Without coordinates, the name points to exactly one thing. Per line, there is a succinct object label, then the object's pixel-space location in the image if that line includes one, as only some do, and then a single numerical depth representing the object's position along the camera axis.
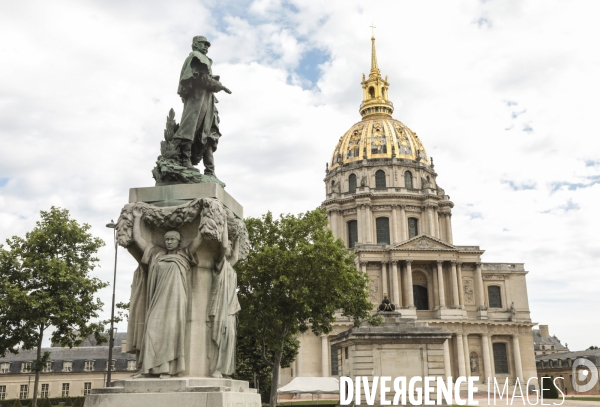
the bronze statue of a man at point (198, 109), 8.24
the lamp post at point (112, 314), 28.85
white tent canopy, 43.52
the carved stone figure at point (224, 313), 7.16
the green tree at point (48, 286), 29.03
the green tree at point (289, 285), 28.98
